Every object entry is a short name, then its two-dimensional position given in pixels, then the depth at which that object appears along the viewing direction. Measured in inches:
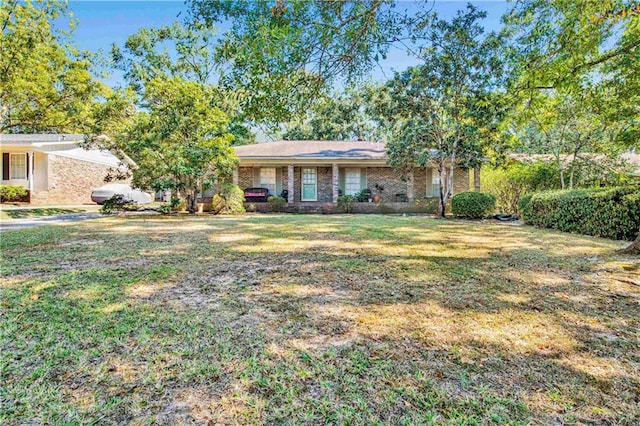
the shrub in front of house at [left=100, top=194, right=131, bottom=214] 548.8
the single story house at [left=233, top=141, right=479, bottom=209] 745.6
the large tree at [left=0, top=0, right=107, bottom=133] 672.4
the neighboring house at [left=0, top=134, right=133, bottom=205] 727.1
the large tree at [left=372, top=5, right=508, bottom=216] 447.2
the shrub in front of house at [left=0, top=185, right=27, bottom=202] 685.9
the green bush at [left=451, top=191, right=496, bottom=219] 540.7
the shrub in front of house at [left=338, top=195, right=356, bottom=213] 689.6
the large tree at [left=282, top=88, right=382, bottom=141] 1207.2
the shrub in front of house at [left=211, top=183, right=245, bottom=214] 587.8
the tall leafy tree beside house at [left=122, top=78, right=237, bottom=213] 489.4
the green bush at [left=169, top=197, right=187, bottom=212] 538.9
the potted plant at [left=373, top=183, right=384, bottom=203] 746.7
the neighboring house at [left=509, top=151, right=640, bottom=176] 621.9
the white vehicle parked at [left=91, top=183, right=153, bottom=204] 816.9
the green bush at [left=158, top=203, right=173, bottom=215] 547.2
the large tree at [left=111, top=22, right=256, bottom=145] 1027.9
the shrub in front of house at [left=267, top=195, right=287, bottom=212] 684.7
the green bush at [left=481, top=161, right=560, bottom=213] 629.0
